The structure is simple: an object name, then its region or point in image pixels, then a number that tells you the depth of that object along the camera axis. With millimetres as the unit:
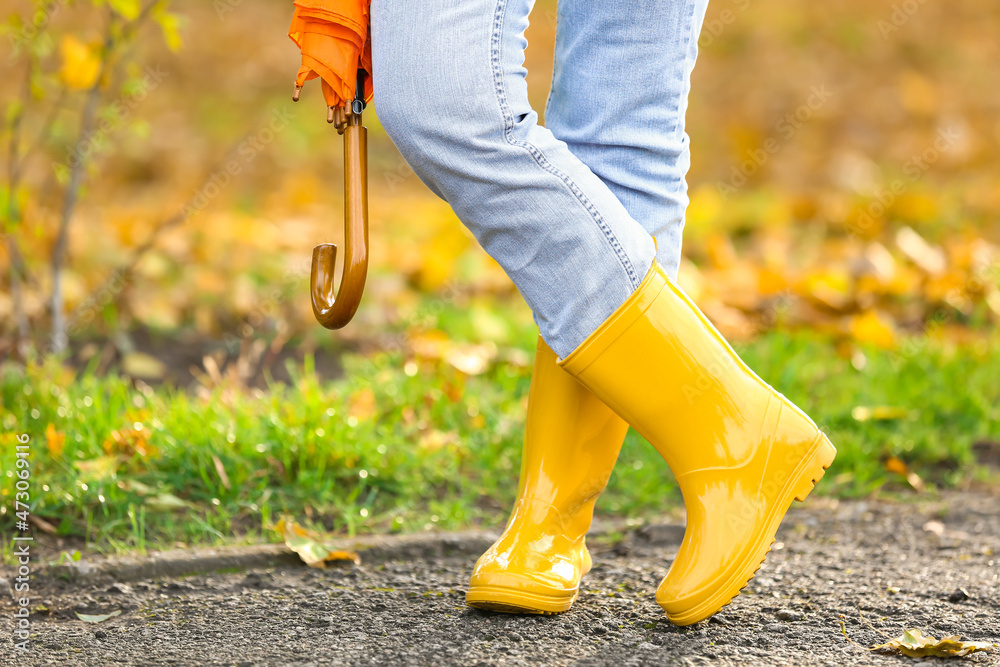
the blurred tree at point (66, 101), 5282
